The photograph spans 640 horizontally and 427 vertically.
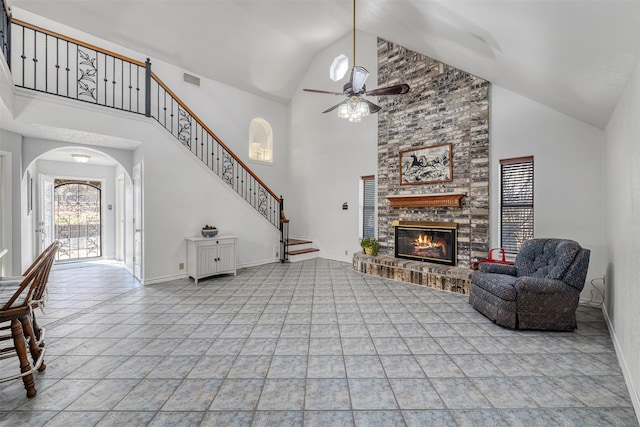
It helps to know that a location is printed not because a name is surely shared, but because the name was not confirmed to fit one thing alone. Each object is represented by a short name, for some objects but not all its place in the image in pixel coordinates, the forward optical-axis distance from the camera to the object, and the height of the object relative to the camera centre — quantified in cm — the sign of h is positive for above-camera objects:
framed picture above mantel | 527 +102
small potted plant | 605 -68
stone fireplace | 482 +92
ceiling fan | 359 +167
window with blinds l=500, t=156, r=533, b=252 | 439 +22
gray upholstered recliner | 305 -90
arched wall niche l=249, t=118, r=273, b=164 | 833 +233
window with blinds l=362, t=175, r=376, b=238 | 662 +22
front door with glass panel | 691 -11
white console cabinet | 512 -79
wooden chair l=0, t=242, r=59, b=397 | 193 -70
